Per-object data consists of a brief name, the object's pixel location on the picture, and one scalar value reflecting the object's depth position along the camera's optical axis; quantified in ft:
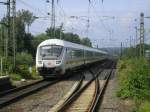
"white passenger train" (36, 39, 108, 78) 97.66
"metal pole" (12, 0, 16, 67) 106.81
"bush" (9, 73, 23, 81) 96.27
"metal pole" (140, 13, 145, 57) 142.52
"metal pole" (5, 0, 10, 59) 101.14
